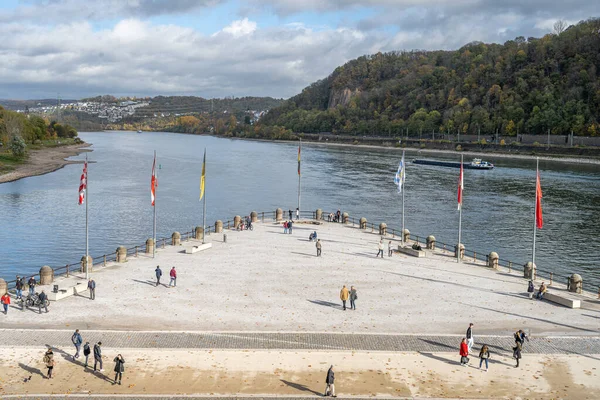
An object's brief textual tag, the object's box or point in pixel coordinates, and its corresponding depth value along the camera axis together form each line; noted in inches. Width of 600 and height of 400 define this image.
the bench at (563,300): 1300.4
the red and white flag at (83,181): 1381.4
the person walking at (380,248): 1724.9
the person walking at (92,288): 1253.7
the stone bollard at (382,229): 2118.6
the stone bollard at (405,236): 1990.7
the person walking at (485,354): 957.4
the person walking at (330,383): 853.2
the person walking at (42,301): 1170.6
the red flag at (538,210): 1411.2
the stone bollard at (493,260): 1663.4
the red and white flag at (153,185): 1606.8
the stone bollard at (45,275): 1365.3
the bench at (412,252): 1760.6
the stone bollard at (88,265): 1446.9
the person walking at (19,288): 1246.3
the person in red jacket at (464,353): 971.3
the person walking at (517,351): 976.3
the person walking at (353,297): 1226.6
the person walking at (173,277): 1343.5
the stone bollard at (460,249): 1723.7
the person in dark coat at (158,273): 1351.3
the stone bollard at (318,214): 2410.2
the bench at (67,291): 1257.4
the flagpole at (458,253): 1715.3
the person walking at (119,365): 885.2
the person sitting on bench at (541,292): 1359.5
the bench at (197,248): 1712.6
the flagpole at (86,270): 1357.5
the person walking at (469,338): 1009.7
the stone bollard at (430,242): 1886.1
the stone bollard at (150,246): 1680.6
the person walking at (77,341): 965.2
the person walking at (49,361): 901.2
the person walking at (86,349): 932.0
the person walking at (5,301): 1165.1
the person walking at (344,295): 1222.3
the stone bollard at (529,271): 1501.0
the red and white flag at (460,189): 1690.2
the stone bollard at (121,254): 1590.8
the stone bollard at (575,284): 1440.7
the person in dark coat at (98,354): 920.3
